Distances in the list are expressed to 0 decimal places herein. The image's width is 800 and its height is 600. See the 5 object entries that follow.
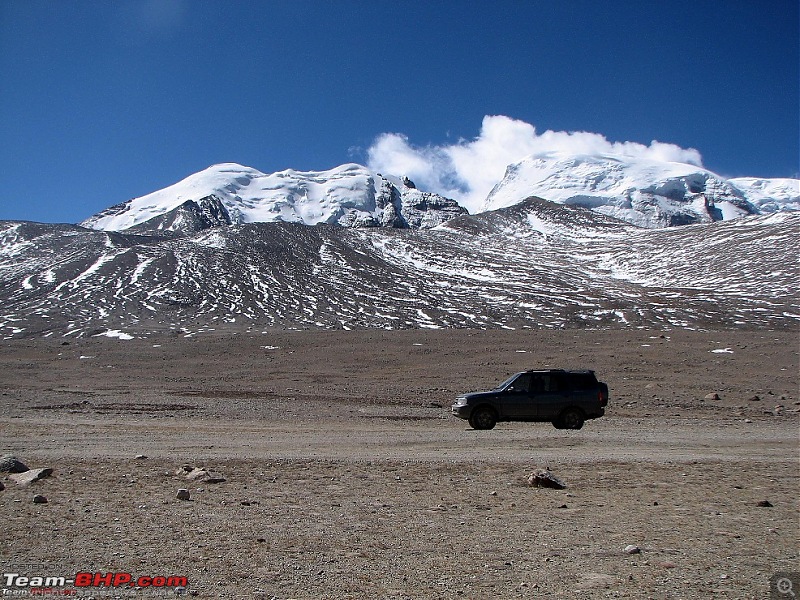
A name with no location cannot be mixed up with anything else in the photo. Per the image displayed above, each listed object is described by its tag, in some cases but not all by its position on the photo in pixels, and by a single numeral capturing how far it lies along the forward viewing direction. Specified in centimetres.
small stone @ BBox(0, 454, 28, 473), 939
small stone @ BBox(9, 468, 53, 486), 873
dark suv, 1725
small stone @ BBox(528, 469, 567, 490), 964
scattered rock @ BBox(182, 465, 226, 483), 939
